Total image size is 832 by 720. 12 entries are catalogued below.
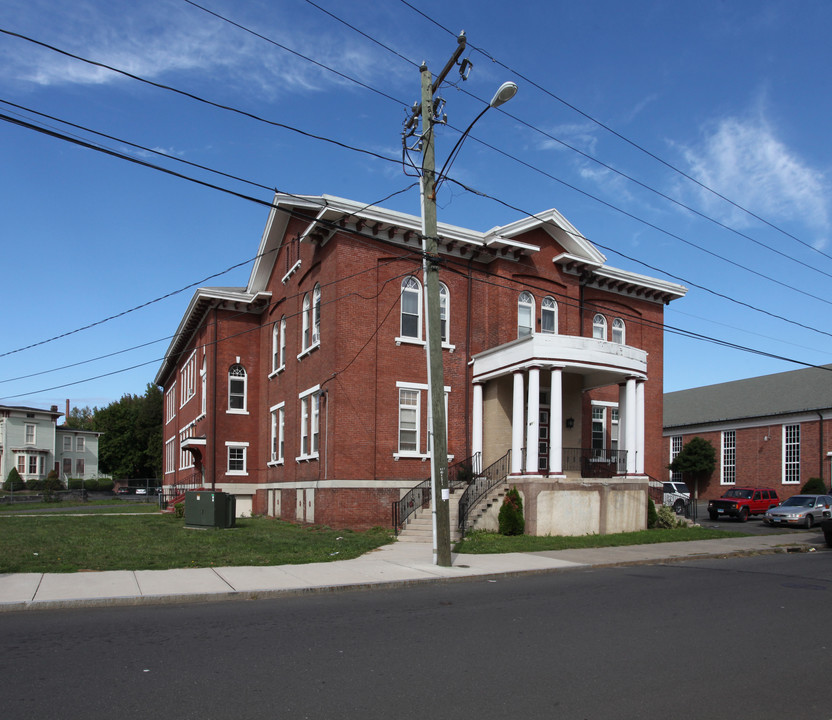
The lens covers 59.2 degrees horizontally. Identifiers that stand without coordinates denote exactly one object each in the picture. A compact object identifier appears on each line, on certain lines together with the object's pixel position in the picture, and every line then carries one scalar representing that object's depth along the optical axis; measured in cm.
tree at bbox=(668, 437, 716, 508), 4806
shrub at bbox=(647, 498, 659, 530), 2377
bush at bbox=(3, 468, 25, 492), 6301
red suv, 3444
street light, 1498
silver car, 2978
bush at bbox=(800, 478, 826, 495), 3950
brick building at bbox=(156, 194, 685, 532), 2261
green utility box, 2298
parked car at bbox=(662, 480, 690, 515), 3359
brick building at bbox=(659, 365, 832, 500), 4278
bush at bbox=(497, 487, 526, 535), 2041
